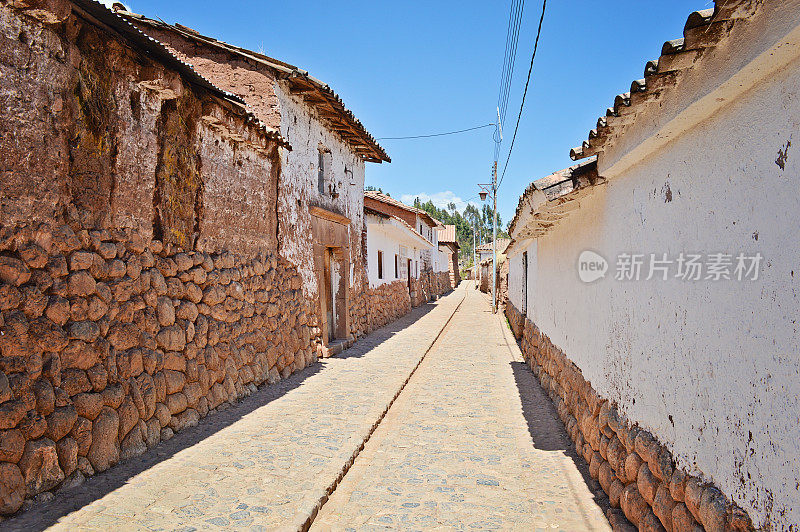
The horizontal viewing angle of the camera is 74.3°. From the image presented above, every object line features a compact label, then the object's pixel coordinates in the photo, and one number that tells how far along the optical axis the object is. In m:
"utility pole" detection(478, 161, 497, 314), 24.09
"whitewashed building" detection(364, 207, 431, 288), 15.60
